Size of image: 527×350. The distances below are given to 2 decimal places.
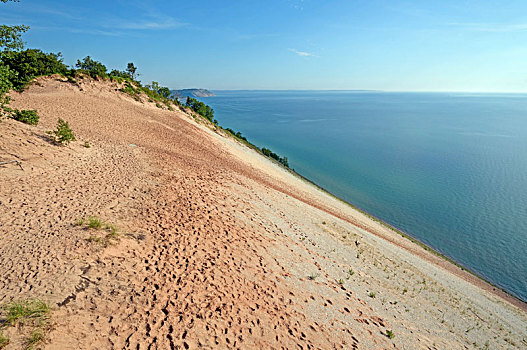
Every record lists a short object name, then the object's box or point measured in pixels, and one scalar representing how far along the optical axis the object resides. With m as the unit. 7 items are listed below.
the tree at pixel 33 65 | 25.12
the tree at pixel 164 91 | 59.44
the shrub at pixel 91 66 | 32.34
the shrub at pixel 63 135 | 14.18
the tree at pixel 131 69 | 61.34
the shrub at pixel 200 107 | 59.85
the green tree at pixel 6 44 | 8.19
